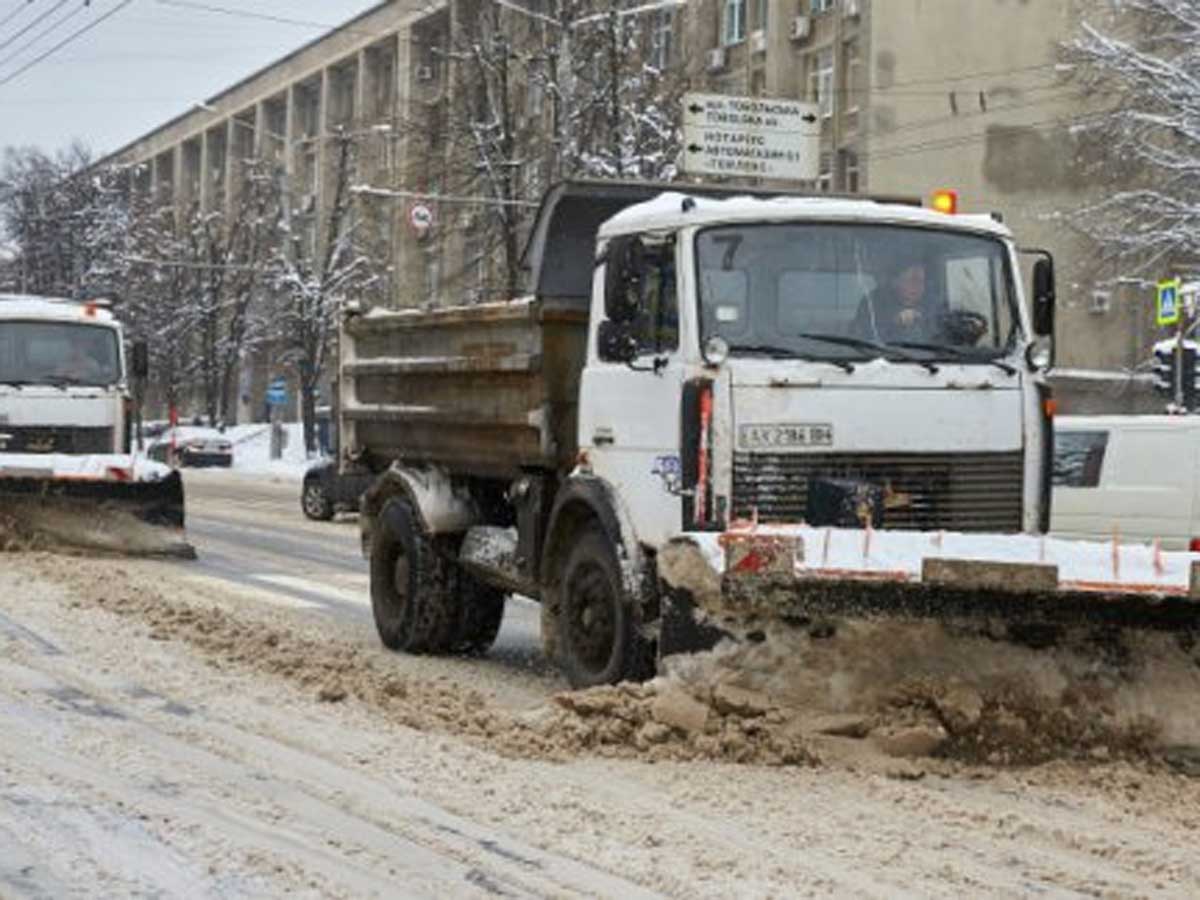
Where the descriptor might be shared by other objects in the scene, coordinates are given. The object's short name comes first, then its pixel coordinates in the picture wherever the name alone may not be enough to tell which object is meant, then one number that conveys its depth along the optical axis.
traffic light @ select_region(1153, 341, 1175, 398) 20.20
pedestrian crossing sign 20.81
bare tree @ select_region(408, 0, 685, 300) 32.50
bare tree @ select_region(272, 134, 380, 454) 54.12
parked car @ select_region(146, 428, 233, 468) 53.50
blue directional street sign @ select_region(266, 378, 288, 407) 61.62
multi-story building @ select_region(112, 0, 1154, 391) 45.97
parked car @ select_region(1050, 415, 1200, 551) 13.05
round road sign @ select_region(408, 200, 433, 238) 36.94
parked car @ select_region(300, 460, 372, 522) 25.65
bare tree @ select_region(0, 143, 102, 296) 69.50
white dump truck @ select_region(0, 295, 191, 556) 16.53
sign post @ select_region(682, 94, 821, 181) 26.20
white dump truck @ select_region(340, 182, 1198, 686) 7.26
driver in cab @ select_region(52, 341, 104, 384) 18.73
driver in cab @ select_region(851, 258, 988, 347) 8.16
